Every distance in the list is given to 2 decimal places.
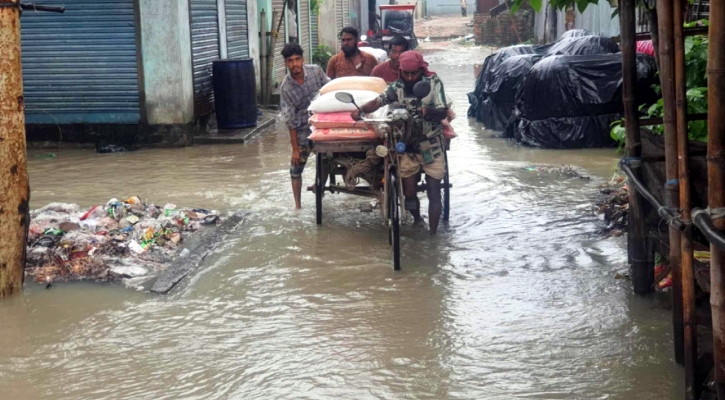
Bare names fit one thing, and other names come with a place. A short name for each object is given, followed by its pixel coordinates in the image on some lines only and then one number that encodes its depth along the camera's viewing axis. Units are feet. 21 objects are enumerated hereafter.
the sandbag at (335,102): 24.34
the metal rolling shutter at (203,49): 44.57
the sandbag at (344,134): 24.11
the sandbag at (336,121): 24.21
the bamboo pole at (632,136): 17.26
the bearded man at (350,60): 32.22
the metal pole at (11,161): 19.75
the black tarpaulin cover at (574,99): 39.78
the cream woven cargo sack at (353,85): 25.58
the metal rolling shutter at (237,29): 52.03
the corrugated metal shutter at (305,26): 78.23
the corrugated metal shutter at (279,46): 66.28
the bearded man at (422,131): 23.67
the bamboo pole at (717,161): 12.04
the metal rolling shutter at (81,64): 41.96
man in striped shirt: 27.94
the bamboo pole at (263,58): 58.18
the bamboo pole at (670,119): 13.26
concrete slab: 21.45
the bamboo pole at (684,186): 13.08
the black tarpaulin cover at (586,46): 44.78
